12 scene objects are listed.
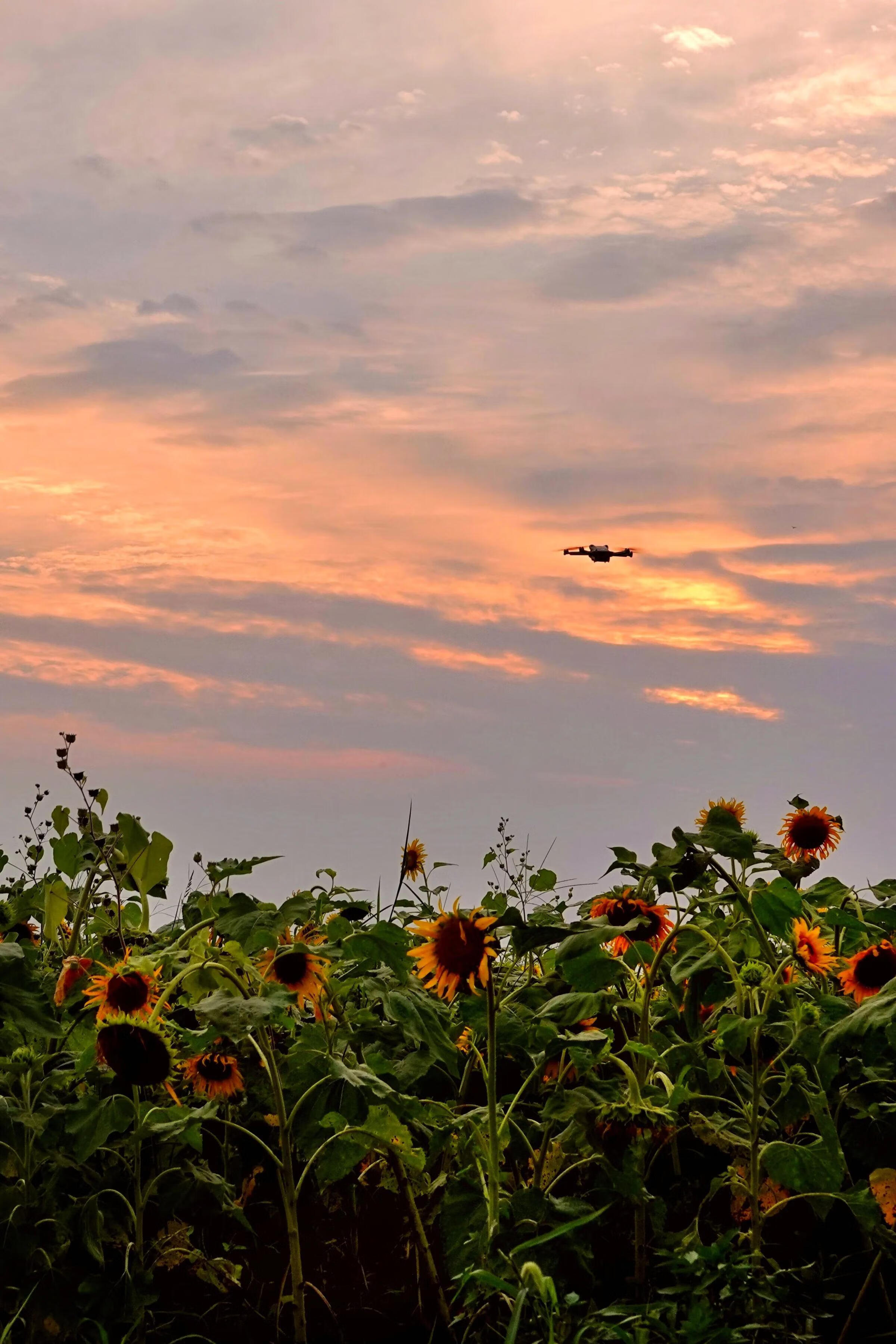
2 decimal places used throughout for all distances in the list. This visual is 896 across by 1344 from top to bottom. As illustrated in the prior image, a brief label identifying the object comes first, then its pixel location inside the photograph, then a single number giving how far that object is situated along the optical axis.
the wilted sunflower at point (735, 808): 4.61
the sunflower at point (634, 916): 3.70
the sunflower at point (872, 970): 3.49
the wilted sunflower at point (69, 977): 3.53
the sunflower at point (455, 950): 2.89
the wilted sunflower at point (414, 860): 5.89
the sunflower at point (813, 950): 3.62
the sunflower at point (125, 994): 3.05
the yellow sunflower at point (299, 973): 3.25
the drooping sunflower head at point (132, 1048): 3.00
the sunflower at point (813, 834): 4.75
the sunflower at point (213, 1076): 3.49
